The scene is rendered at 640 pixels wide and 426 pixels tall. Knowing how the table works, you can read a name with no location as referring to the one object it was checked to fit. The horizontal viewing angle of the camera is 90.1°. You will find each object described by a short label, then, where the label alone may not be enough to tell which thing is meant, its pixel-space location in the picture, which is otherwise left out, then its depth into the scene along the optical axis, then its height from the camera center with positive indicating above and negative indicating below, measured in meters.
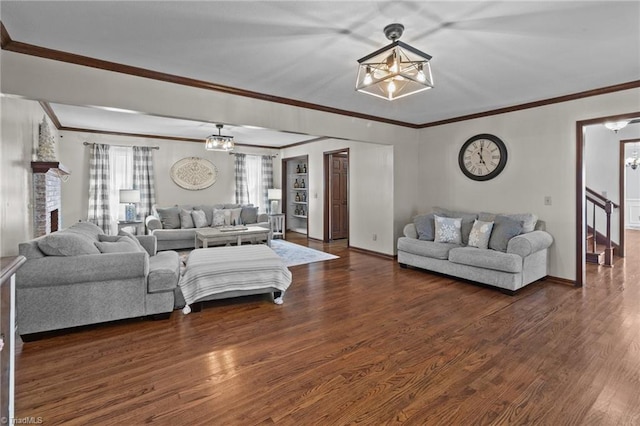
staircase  5.25 -0.68
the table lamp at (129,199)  6.46 +0.11
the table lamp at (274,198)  8.36 +0.16
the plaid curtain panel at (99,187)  6.55 +0.38
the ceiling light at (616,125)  4.61 +1.14
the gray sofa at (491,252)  3.80 -0.64
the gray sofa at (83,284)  2.63 -0.70
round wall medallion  7.52 +0.76
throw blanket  3.27 -0.73
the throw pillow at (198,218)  6.95 -0.30
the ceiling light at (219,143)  5.74 +1.12
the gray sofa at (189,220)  6.43 -0.34
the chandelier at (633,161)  8.60 +1.13
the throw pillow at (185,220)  6.81 -0.33
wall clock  4.83 +0.73
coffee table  5.73 -0.54
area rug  5.65 -0.96
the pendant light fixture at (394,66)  2.25 +1.02
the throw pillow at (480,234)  4.26 -0.43
